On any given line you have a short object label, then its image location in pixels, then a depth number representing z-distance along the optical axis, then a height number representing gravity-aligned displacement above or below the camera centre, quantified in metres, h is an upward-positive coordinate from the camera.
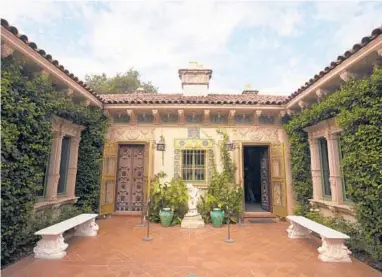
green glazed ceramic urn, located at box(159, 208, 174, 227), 6.00 -1.42
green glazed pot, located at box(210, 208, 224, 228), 5.98 -1.43
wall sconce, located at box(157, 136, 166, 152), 7.06 +0.71
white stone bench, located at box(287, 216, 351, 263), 3.64 -1.41
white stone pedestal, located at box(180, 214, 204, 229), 5.92 -1.56
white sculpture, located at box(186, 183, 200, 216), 6.19 -0.97
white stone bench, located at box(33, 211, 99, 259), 3.66 -1.40
